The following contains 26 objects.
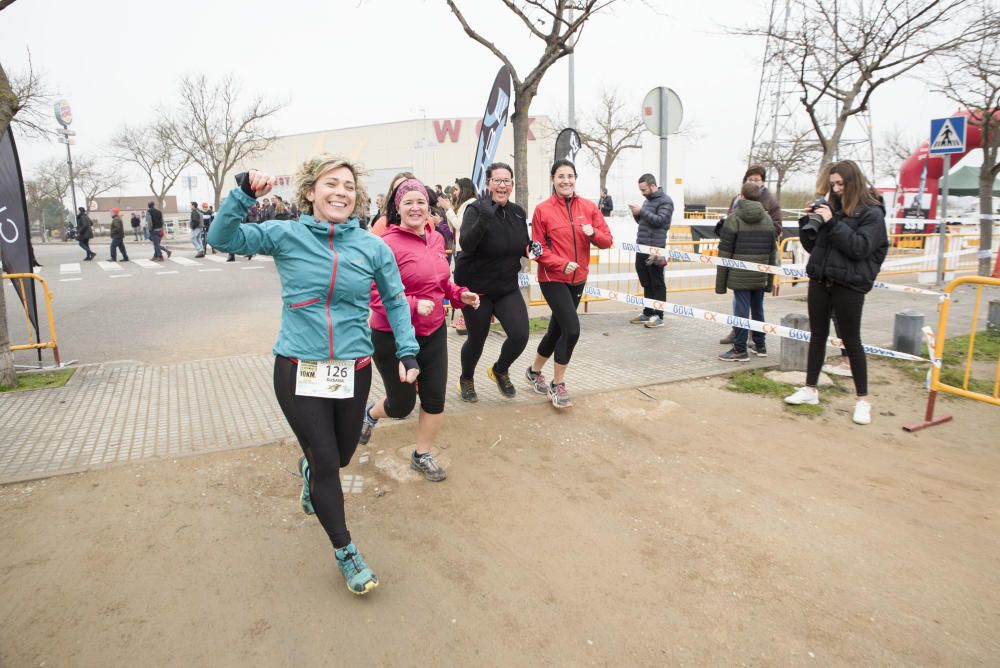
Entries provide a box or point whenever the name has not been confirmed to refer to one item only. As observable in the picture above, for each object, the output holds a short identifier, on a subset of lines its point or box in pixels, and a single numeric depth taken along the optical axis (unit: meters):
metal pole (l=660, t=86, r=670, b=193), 8.57
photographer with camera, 4.67
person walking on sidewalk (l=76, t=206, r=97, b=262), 20.27
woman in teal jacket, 2.71
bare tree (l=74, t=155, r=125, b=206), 55.53
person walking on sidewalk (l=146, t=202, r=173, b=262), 19.65
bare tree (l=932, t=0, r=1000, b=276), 10.63
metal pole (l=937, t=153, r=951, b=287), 10.84
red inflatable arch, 24.58
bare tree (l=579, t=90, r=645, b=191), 42.25
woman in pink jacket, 3.79
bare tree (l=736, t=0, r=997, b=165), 10.62
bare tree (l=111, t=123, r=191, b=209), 44.82
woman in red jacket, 5.00
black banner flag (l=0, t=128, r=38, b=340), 5.97
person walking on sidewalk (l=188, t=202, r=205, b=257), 21.73
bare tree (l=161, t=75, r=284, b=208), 36.53
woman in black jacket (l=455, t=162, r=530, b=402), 4.68
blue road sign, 9.84
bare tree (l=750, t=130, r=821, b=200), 19.73
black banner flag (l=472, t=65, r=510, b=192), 8.16
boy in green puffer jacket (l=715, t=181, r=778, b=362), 6.73
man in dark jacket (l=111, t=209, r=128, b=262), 19.34
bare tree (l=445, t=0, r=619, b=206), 8.44
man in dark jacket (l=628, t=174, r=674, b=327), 8.20
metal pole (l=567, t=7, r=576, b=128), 19.61
